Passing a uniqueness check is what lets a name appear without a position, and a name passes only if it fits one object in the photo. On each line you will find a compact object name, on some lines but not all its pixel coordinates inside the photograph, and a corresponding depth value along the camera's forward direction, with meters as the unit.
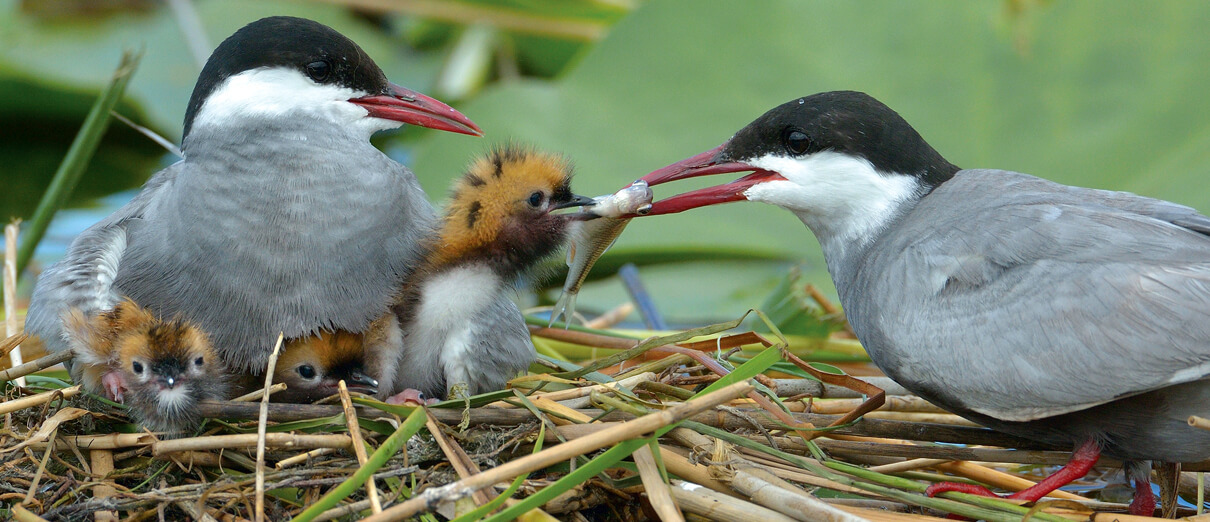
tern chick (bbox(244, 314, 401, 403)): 5.97
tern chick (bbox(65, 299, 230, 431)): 5.53
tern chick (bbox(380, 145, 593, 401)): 6.12
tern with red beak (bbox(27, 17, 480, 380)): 5.94
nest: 4.89
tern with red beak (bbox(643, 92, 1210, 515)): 5.32
